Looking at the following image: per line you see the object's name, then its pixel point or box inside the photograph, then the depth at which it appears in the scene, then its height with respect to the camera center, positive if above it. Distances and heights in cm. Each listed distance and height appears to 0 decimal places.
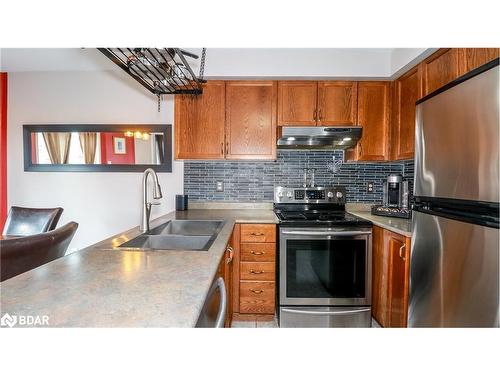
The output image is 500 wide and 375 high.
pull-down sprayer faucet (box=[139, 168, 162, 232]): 156 -18
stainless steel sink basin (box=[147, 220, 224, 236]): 194 -38
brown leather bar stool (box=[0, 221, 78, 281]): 104 -33
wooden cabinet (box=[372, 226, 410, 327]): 164 -69
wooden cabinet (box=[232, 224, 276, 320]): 209 -75
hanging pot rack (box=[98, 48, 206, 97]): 121 +62
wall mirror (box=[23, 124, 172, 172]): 263 +31
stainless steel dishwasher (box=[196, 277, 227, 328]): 75 -42
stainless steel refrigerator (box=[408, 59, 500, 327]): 92 -11
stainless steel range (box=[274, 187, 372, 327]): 199 -75
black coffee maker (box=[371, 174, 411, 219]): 220 -17
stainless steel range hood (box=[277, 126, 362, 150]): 224 +38
